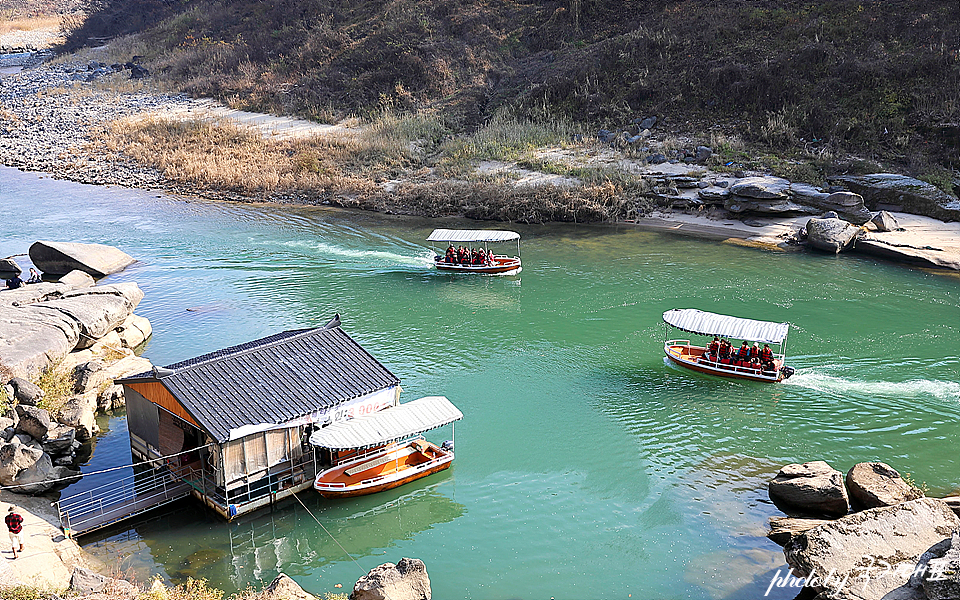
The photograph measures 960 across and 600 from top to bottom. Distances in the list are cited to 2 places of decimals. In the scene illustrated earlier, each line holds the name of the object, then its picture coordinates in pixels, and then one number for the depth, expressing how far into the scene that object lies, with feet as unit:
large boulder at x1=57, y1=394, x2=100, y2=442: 81.97
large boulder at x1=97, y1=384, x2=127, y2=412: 89.92
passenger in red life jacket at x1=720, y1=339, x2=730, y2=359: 98.17
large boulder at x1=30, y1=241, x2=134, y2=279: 140.36
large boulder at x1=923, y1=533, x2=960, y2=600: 44.68
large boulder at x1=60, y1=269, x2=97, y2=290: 130.93
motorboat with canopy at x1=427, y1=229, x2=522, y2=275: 137.49
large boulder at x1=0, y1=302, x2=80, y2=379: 88.79
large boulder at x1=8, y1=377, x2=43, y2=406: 82.17
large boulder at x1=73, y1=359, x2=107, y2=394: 90.74
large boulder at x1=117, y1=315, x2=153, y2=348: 110.52
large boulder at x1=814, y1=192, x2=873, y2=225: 162.20
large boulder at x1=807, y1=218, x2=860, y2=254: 151.43
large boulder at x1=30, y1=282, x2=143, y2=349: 103.24
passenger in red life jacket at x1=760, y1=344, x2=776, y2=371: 96.63
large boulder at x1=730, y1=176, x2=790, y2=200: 168.86
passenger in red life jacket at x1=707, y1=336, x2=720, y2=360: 99.25
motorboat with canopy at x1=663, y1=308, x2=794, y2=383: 94.68
